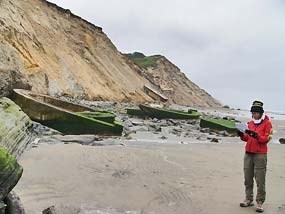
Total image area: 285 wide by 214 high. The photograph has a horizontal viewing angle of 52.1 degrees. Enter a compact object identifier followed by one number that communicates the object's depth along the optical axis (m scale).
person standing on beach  4.25
